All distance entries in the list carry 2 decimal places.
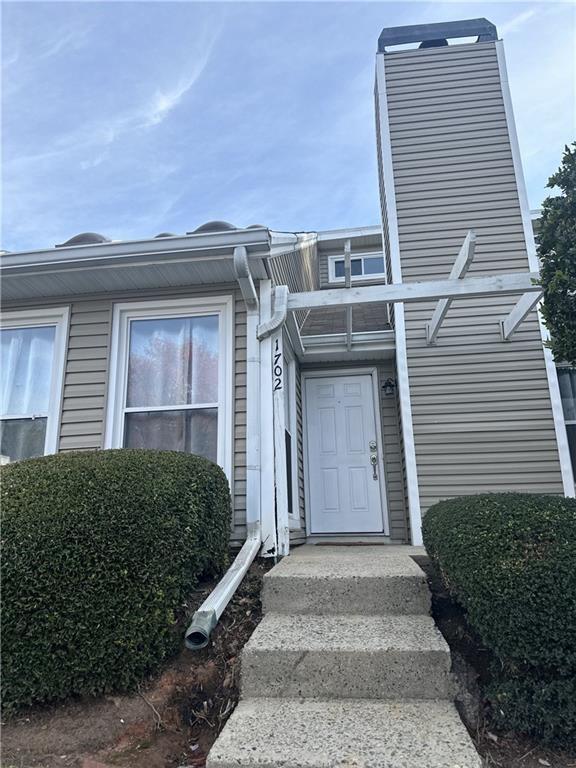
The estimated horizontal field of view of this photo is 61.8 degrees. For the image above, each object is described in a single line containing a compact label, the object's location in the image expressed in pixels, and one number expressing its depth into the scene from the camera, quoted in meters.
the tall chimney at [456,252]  4.93
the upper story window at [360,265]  8.53
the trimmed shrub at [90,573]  2.22
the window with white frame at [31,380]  4.31
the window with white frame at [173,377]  4.13
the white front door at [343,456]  5.50
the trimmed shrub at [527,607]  1.91
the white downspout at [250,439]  2.92
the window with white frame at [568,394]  5.03
